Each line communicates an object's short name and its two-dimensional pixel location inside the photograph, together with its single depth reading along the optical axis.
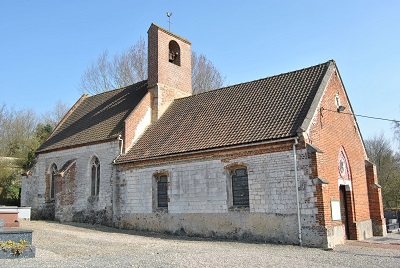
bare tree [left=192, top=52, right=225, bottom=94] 36.00
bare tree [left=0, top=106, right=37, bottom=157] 37.31
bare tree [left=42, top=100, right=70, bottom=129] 44.42
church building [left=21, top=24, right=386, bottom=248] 14.11
